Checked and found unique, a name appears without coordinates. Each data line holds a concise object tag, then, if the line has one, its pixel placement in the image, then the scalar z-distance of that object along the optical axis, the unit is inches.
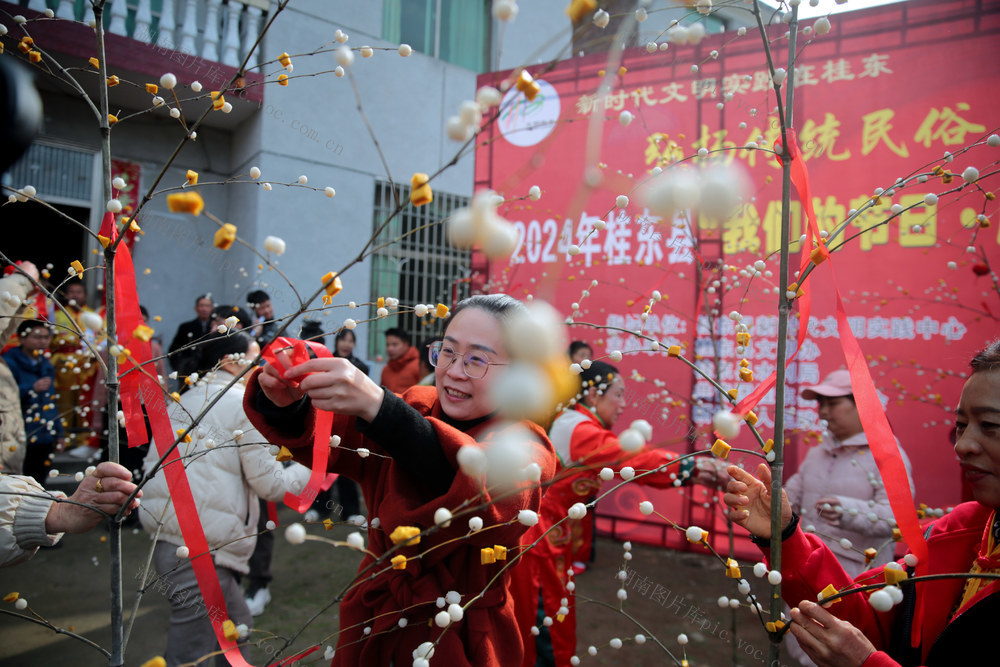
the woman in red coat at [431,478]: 37.6
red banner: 125.8
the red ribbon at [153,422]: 39.3
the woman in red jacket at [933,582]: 36.0
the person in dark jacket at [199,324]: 174.4
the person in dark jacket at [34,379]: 145.5
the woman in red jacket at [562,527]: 79.1
